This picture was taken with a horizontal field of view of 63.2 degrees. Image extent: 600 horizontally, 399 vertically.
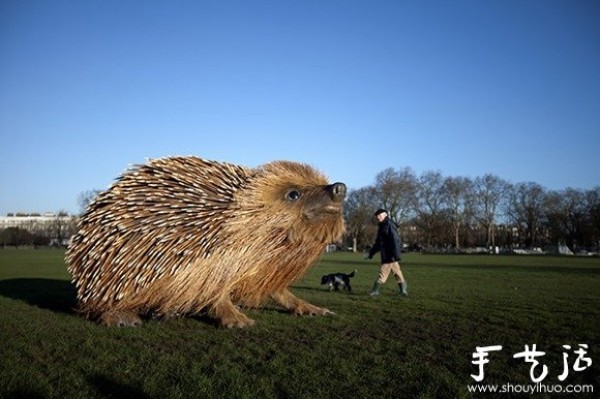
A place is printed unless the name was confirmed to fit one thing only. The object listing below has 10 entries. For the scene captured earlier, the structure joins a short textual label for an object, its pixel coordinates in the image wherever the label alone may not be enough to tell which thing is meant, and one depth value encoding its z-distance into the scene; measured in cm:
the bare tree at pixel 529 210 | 10344
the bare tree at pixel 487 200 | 10275
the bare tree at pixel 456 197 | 10062
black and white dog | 1438
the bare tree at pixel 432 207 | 10025
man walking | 1321
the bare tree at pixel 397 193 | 9094
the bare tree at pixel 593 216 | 9169
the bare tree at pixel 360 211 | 9056
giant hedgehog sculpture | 762
